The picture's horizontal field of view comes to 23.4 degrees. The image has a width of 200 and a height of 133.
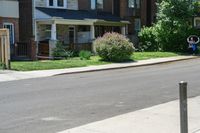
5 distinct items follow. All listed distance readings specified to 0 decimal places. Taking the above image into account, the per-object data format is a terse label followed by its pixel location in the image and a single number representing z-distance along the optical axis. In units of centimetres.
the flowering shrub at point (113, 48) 3173
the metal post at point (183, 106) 644
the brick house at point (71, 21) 3787
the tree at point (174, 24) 4109
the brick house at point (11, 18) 3544
